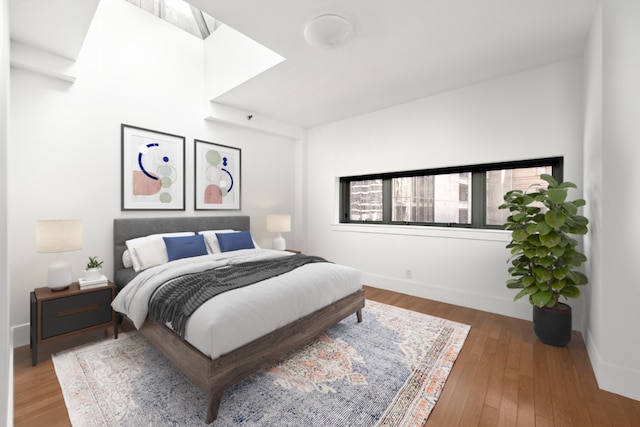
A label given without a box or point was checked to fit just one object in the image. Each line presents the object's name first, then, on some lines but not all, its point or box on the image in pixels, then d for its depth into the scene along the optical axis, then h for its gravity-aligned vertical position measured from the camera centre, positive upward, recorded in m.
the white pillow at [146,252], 2.73 -0.42
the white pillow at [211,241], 3.33 -0.37
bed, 1.56 -0.74
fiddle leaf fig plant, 2.18 -0.28
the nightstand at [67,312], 2.07 -0.83
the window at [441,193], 3.08 +0.27
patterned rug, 1.55 -1.18
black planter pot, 2.29 -0.98
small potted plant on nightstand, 2.40 -0.54
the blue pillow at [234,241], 3.35 -0.38
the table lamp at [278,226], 4.14 -0.22
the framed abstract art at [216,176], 3.65 +0.52
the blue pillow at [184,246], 2.88 -0.39
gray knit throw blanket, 1.74 -0.55
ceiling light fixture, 2.06 +1.45
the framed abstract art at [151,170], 3.01 +0.51
